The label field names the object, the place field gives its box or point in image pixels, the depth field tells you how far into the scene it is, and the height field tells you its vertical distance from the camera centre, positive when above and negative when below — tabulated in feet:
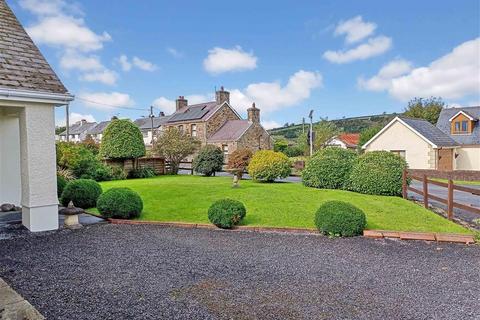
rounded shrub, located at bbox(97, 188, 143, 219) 28.37 -4.16
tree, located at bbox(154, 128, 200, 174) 80.07 +2.16
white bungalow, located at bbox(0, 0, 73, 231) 23.41 +2.98
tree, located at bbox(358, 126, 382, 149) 133.28 +7.21
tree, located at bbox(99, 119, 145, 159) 71.05 +3.15
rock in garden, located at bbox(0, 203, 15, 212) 30.89 -4.65
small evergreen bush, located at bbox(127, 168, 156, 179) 73.92 -4.10
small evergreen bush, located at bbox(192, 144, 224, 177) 73.31 -1.42
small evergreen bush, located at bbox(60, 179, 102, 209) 34.81 -4.03
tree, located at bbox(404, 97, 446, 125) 132.05 +17.55
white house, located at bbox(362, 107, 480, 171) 87.51 +2.99
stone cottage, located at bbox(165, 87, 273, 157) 117.08 +11.25
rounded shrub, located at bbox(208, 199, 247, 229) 25.75 -4.64
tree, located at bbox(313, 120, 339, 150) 130.66 +7.64
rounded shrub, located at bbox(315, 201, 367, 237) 23.48 -4.83
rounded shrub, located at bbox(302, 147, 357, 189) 47.19 -2.16
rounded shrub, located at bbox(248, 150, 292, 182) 57.36 -2.28
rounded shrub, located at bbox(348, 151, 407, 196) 41.34 -2.72
